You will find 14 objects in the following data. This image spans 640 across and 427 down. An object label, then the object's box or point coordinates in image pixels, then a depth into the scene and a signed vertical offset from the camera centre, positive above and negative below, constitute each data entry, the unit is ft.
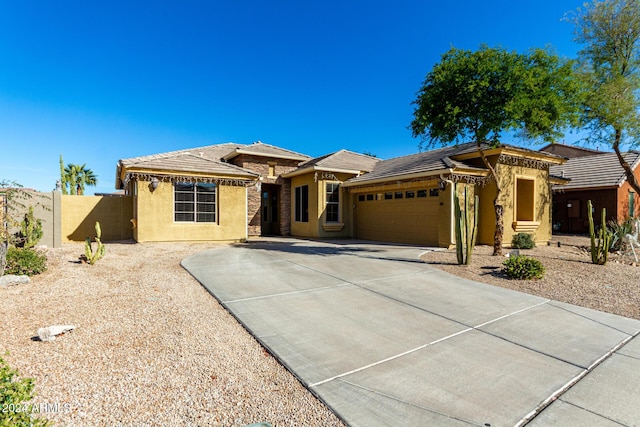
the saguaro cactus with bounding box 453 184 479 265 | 28.96 -1.64
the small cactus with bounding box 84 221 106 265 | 27.58 -3.03
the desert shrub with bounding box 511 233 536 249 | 40.16 -3.08
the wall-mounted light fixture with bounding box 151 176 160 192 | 42.57 +4.59
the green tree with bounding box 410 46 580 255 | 30.48 +11.79
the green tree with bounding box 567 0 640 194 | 40.04 +19.36
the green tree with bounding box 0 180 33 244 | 23.42 +1.30
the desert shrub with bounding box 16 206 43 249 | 33.68 -1.32
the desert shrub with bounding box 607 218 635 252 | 37.94 -2.13
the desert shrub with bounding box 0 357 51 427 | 5.83 -3.35
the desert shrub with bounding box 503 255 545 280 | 25.04 -4.04
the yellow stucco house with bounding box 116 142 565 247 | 42.52 +3.20
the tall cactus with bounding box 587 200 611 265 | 29.38 -2.87
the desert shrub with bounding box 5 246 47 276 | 22.91 -3.10
